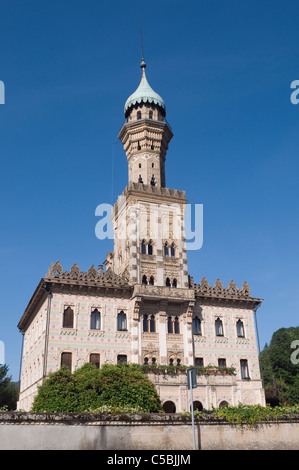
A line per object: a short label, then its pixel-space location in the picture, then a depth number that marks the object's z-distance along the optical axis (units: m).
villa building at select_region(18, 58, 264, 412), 39.59
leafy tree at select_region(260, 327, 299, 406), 55.69
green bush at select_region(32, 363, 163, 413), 26.70
